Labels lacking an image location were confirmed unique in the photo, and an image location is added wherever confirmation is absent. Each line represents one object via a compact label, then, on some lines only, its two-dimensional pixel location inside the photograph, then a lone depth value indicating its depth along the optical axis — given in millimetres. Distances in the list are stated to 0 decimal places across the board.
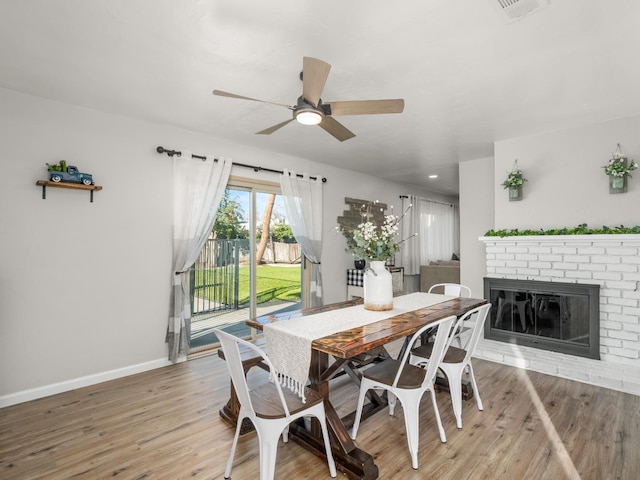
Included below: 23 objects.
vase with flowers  2570
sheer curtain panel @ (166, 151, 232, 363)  3646
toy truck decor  2893
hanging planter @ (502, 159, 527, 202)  3950
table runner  1906
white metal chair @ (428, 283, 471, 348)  3524
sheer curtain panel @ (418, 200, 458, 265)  7688
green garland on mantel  3318
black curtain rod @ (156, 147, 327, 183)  3561
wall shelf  2861
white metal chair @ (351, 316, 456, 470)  1993
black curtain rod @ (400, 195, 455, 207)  7051
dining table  1856
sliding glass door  4055
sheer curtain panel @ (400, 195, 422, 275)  7027
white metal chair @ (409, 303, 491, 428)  2408
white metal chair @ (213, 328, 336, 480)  1685
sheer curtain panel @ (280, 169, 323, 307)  4785
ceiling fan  1936
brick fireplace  3240
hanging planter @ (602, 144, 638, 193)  3306
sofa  6258
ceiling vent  1729
